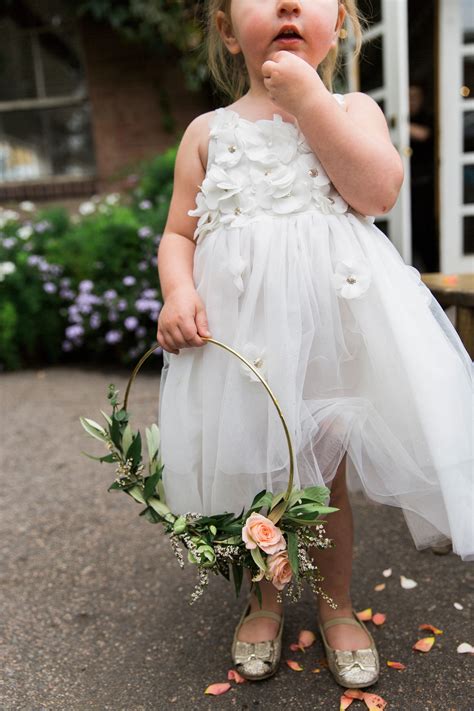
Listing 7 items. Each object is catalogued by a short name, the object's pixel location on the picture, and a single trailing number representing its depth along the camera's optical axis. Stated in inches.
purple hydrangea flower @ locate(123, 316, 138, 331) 152.4
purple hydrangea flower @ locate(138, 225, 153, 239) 154.1
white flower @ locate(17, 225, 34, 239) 176.7
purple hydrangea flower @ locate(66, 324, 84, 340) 163.8
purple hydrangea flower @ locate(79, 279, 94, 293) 162.4
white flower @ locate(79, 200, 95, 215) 194.2
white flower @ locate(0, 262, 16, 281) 163.5
